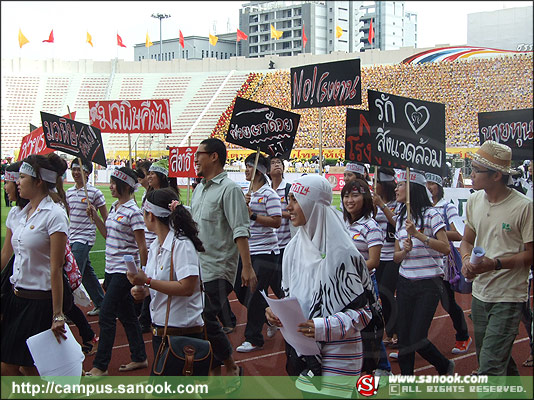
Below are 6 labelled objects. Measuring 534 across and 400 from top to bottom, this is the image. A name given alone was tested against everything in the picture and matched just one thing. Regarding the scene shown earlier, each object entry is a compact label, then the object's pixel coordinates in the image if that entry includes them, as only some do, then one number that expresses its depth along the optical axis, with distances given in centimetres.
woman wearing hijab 315
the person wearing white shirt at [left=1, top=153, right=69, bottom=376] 405
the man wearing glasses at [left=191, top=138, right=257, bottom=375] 466
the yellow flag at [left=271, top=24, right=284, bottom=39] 2918
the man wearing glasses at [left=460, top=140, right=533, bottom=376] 371
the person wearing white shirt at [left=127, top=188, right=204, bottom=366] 370
